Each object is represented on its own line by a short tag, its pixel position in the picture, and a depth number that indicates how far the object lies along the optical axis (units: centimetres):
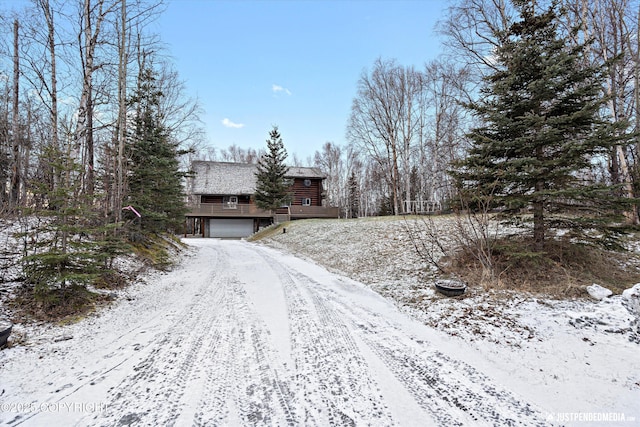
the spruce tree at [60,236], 398
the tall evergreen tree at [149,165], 849
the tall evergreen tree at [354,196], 3572
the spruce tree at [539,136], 471
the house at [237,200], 2505
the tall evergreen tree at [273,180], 2083
